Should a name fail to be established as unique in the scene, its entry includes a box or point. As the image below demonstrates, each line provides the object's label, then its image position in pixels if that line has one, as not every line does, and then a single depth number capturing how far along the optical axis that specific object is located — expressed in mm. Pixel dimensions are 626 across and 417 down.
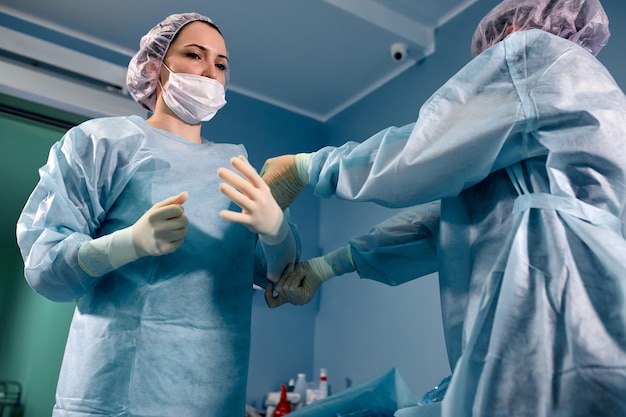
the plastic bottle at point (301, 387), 2488
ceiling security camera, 2469
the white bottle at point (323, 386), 2444
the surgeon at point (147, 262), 983
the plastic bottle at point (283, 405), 2314
